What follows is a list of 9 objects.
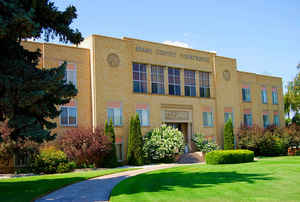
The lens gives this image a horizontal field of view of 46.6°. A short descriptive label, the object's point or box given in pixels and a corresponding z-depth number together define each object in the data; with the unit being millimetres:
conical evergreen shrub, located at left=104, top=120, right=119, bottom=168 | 27734
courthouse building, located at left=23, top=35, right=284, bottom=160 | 29447
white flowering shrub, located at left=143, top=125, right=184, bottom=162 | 30484
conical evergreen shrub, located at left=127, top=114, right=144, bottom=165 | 29641
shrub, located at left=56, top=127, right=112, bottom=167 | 25828
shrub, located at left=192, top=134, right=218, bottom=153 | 35094
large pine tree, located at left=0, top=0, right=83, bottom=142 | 11938
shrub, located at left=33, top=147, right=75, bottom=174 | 23750
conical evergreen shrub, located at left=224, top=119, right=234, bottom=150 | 37594
